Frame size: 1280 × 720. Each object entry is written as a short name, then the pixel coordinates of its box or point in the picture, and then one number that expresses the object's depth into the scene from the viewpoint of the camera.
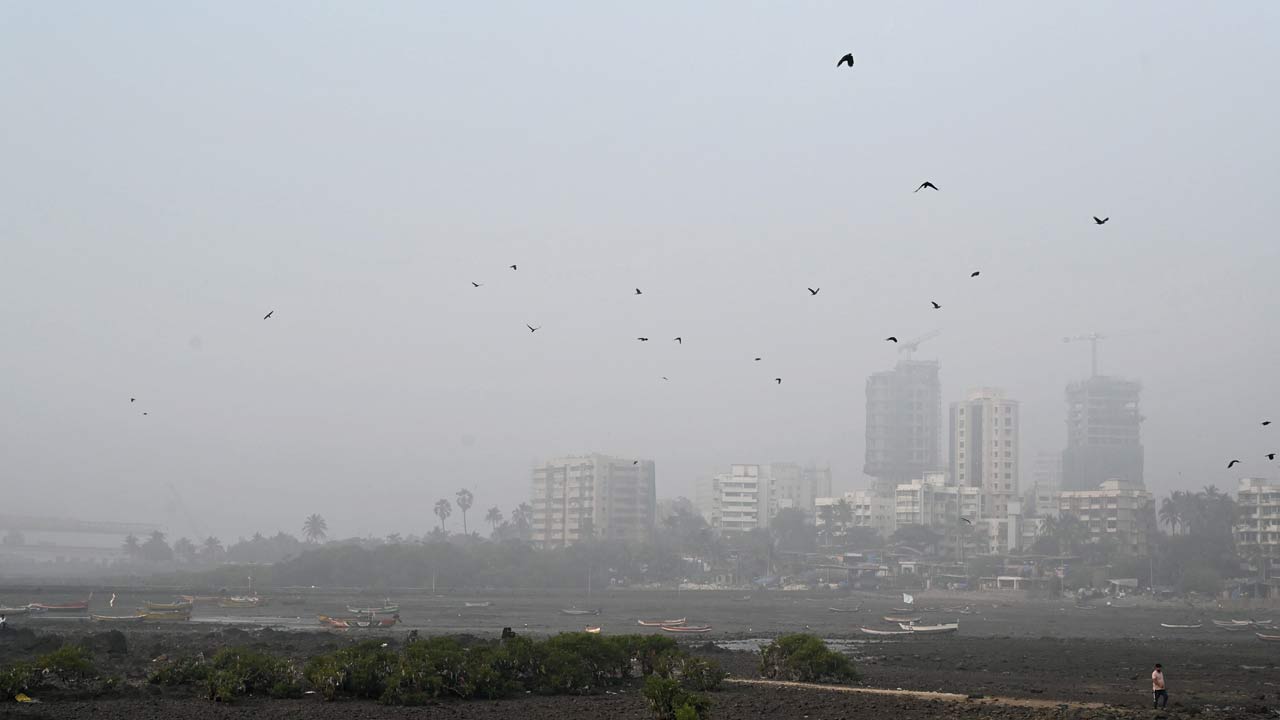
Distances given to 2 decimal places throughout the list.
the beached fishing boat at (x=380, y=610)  117.74
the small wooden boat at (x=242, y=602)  133.62
